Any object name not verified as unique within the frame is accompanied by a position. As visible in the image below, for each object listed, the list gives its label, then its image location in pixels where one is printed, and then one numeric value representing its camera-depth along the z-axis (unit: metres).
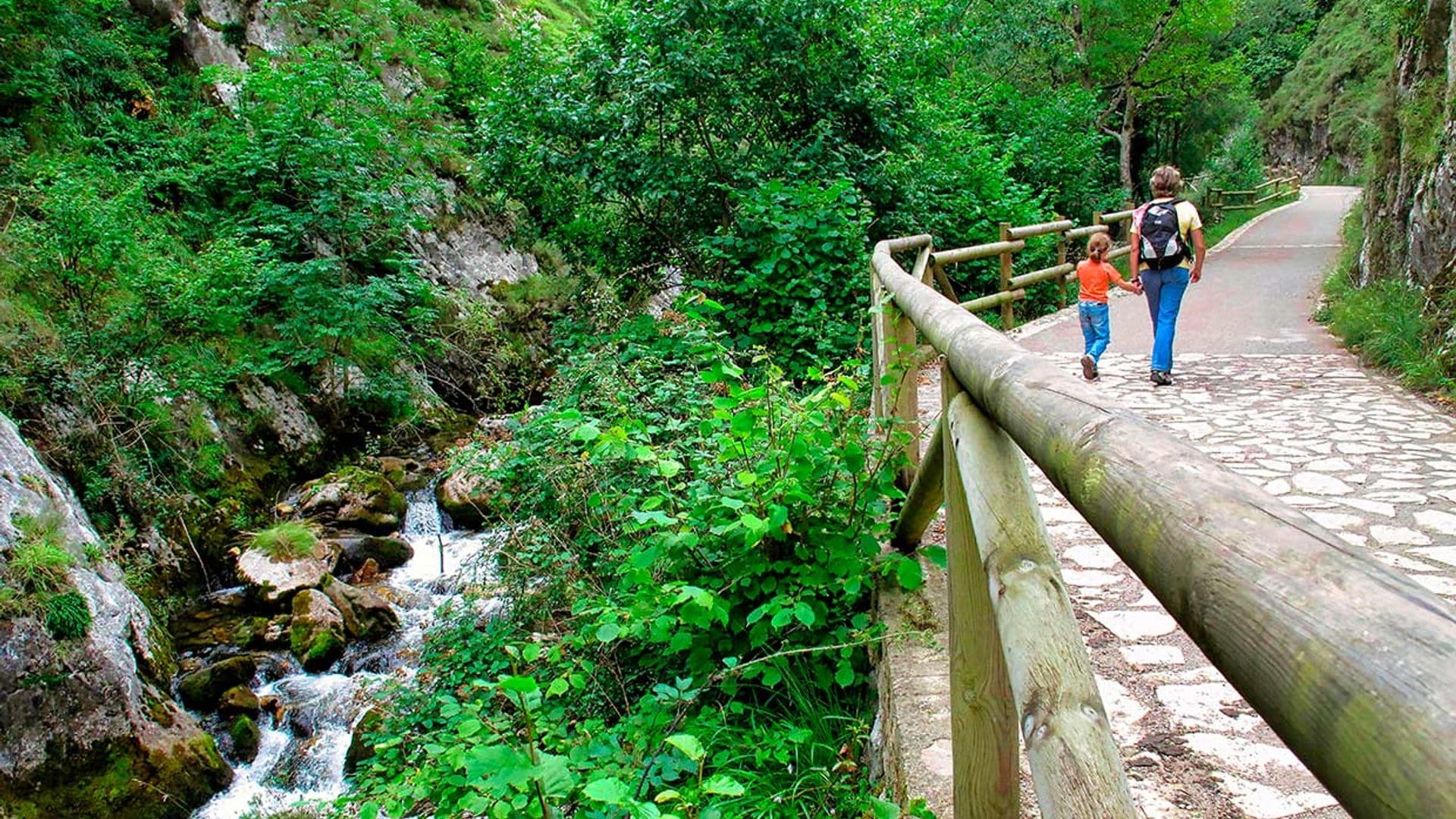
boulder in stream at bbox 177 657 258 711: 5.75
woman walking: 5.95
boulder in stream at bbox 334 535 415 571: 7.58
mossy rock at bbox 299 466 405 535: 8.08
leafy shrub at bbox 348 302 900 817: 2.38
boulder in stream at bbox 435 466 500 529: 8.17
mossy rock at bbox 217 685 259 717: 5.72
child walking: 6.21
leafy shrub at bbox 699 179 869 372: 7.49
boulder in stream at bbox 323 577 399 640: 6.62
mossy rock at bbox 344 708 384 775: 5.12
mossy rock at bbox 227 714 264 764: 5.46
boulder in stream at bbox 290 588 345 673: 6.21
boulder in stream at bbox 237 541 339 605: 6.77
